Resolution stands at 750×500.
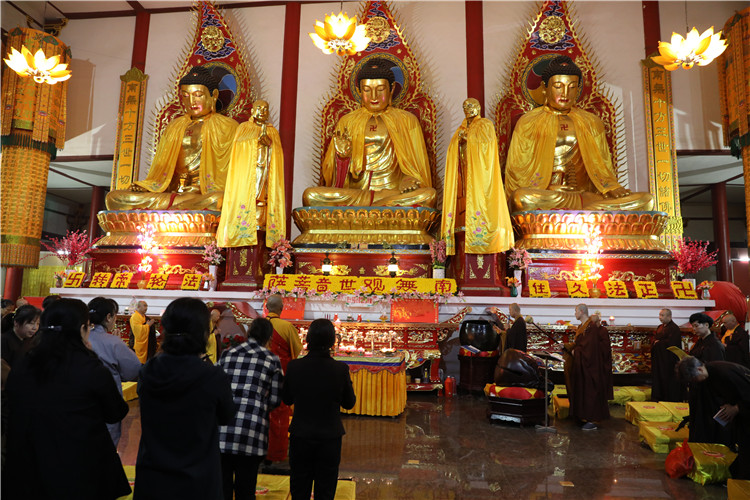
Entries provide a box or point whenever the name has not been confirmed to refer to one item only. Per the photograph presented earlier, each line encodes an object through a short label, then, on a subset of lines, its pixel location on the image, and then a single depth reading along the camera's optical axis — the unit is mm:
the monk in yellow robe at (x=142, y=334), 6199
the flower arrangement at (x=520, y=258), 8047
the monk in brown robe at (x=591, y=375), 5109
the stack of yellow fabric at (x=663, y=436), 4223
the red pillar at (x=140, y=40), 10859
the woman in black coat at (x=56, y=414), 1912
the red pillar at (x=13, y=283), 10383
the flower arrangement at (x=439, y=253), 7775
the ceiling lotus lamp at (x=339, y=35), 7613
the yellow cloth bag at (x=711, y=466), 3477
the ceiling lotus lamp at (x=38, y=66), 7711
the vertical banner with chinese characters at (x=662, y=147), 9219
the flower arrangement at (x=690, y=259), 8719
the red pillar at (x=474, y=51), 10016
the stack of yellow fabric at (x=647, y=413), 4941
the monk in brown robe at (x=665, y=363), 5988
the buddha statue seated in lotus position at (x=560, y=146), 9180
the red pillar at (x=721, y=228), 11184
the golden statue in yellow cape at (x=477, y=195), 7734
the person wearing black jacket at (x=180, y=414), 1886
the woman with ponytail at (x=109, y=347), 2846
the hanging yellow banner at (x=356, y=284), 7184
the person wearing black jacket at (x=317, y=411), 2498
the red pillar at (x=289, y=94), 10070
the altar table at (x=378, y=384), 5293
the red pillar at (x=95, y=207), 12422
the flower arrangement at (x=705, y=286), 7520
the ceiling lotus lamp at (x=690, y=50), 7504
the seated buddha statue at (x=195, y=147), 9656
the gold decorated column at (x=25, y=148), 9211
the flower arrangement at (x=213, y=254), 8188
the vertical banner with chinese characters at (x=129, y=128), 10359
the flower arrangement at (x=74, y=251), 8891
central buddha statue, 9422
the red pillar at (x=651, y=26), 9883
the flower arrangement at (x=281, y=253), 8062
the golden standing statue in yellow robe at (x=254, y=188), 8023
